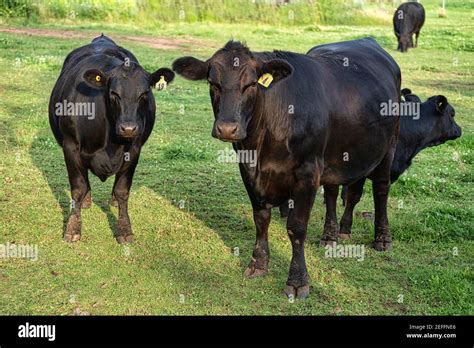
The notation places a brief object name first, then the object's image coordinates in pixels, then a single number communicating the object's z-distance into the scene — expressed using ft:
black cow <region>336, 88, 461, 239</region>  23.68
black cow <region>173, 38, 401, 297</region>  17.20
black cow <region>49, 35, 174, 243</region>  21.02
